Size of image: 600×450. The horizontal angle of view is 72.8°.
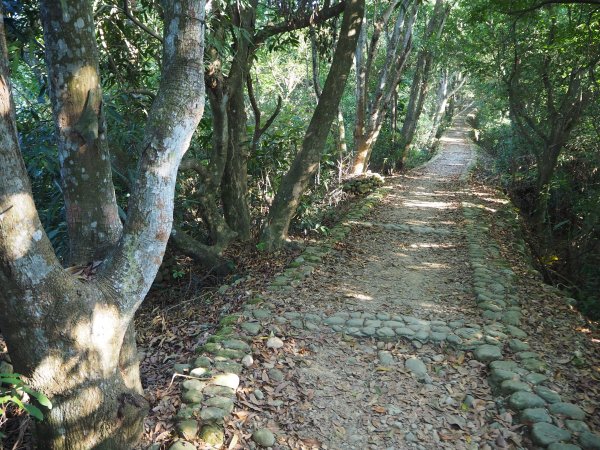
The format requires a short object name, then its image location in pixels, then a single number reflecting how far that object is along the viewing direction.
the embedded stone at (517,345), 3.93
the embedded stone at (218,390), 3.03
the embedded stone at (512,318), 4.44
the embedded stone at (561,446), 2.77
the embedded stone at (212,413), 2.78
